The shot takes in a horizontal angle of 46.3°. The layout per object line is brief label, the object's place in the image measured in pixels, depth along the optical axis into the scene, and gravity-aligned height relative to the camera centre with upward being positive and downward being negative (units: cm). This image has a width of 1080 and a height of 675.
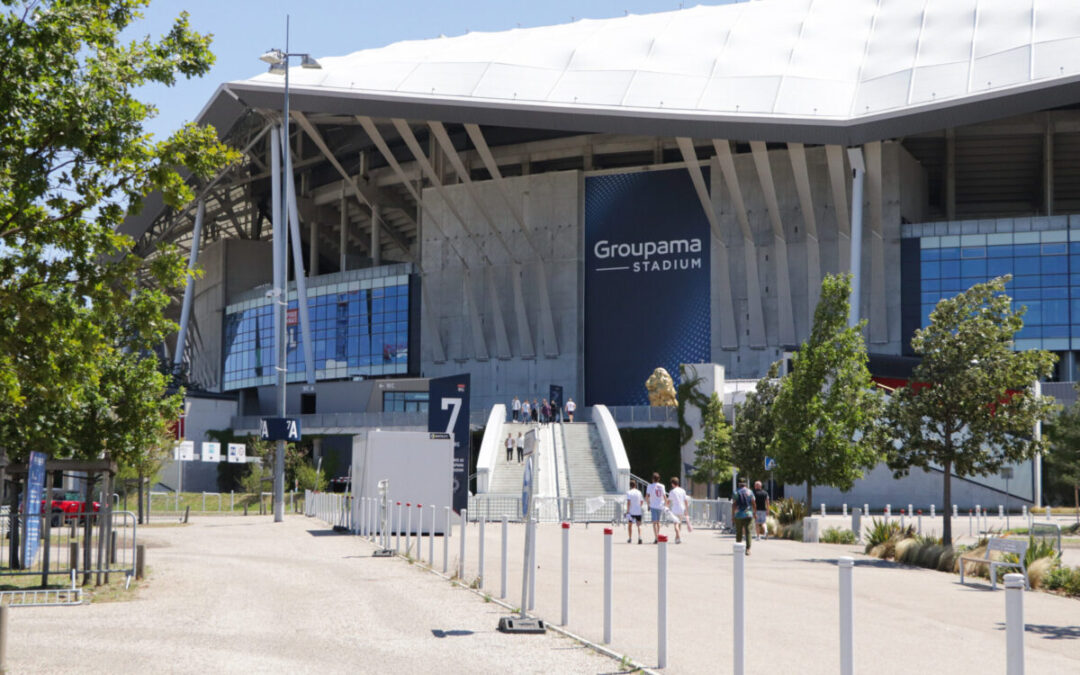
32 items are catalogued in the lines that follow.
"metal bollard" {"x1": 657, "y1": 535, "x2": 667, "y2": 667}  1059 -156
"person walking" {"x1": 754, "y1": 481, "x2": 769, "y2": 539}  2998 -175
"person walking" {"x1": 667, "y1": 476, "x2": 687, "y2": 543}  2978 -169
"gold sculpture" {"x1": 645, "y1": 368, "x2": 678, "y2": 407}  6081 +189
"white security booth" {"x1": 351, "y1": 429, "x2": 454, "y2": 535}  2933 -101
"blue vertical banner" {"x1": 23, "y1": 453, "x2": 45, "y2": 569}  1681 -103
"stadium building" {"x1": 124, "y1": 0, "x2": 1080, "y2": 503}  5738 +1293
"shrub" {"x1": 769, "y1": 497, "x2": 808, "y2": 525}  3253 -206
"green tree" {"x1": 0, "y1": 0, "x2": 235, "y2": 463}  1155 +242
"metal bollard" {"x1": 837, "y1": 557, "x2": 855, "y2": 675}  777 -122
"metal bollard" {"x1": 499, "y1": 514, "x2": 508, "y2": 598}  1595 -200
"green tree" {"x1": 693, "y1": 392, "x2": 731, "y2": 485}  4166 -62
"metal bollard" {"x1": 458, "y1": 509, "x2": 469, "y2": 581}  1832 -210
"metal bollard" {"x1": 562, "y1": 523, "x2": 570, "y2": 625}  1332 -163
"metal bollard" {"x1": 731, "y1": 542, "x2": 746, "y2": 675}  903 -134
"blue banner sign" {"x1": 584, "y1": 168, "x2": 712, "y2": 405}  6619 +793
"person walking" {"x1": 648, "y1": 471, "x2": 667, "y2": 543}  2836 -167
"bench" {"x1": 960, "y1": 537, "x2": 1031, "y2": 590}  1844 -170
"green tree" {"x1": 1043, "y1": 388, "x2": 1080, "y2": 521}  4948 -46
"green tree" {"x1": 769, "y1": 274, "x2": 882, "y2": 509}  2970 +63
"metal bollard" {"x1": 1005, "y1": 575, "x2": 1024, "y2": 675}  635 -97
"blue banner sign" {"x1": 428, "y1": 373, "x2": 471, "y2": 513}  3347 +37
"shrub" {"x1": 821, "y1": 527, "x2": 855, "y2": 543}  2919 -242
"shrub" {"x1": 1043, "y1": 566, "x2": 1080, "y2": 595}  1842 -214
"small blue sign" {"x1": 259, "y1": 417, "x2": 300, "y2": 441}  3706 -12
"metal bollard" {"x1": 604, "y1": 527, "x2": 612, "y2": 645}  1207 -157
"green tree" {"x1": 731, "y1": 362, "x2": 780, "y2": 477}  3862 +5
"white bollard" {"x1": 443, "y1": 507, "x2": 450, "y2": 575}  1933 -189
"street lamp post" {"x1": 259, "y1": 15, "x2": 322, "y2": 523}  3681 +310
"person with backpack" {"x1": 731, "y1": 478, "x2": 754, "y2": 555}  2427 -149
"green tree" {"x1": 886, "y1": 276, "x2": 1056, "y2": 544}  2398 +78
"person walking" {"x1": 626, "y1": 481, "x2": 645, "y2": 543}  2944 -178
